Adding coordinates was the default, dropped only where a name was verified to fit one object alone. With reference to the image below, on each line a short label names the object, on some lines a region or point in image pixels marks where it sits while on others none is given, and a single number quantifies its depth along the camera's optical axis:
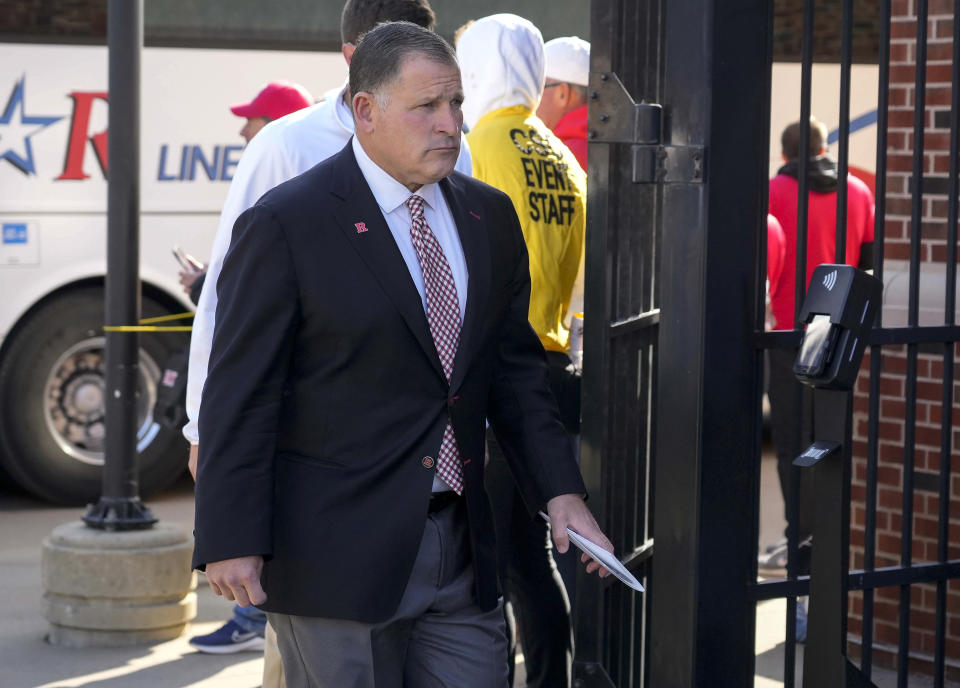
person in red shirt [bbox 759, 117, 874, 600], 6.73
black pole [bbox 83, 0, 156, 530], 5.88
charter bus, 8.21
